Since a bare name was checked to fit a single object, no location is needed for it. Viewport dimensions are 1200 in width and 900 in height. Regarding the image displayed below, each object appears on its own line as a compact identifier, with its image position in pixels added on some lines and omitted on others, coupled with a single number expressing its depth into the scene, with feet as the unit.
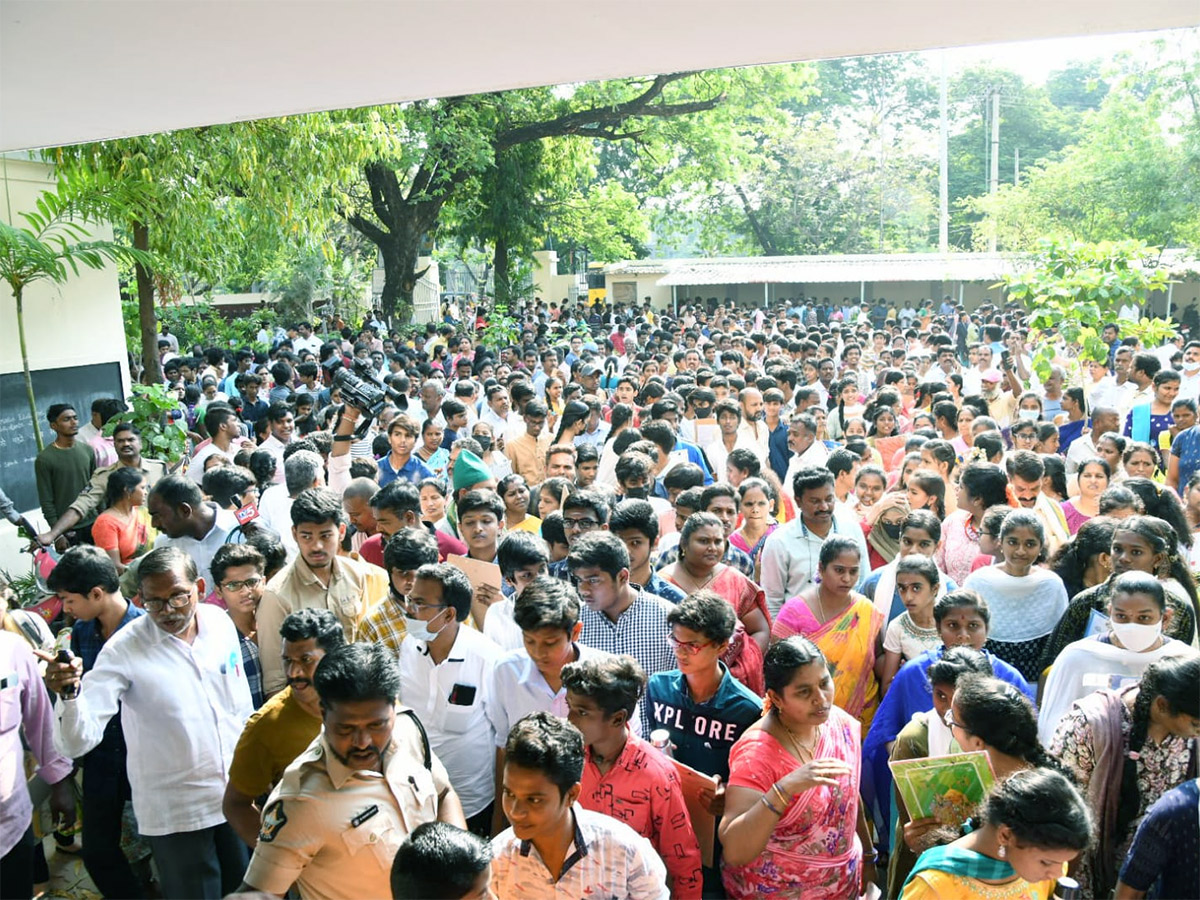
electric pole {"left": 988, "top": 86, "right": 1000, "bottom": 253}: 124.15
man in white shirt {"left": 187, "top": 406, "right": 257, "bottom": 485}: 24.53
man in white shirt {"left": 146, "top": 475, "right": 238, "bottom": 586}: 16.46
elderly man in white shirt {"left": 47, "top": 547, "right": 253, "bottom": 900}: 11.84
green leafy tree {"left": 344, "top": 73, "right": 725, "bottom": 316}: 71.15
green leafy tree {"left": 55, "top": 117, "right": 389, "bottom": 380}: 29.37
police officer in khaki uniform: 8.93
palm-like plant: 25.96
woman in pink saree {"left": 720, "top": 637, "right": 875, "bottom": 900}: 9.80
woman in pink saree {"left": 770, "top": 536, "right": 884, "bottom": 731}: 14.46
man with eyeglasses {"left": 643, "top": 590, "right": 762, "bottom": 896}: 11.35
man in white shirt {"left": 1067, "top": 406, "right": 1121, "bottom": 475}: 24.29
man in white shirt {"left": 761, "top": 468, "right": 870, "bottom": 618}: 16.93
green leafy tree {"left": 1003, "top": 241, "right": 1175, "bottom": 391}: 34.68
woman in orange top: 18.24
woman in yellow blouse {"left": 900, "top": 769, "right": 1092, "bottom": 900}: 8.15
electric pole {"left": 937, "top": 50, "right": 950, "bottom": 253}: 108.17
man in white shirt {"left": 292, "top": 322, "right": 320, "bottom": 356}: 58.54
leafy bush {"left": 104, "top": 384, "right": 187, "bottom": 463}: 27.25
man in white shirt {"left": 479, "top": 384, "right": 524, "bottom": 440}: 30.55
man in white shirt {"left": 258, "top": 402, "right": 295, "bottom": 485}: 26.16
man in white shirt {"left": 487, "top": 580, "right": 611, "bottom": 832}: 11.57
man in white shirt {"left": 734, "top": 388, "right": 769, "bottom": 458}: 27.40
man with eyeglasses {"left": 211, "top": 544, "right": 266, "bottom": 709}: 14.12
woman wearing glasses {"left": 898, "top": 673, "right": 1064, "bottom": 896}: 9.86
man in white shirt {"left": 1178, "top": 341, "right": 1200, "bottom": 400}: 32.68
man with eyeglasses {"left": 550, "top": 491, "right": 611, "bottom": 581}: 16.38
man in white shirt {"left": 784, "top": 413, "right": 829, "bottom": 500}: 23.77
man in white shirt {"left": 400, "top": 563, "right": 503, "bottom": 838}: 12.30
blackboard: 30.07
